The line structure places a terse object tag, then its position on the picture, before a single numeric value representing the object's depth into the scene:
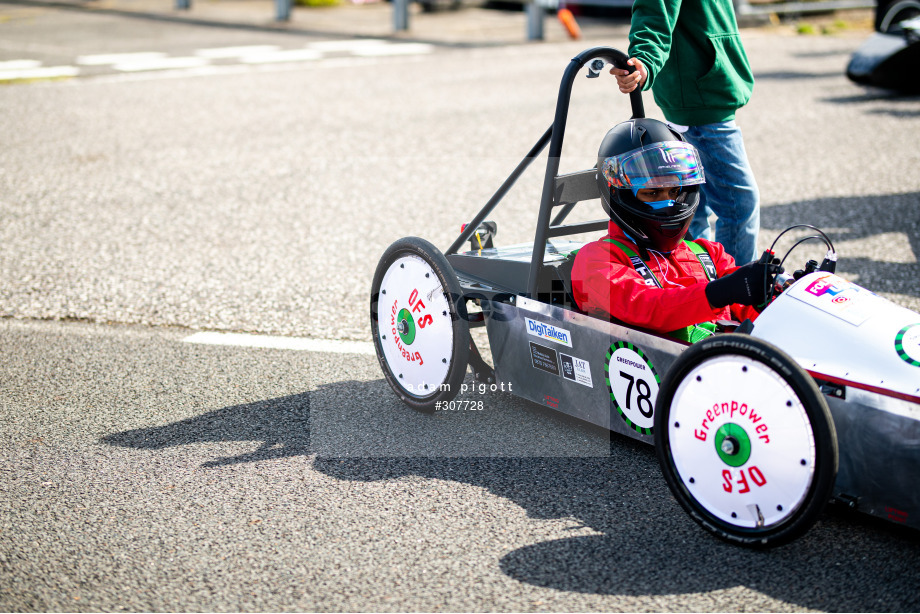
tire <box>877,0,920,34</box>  10.87
